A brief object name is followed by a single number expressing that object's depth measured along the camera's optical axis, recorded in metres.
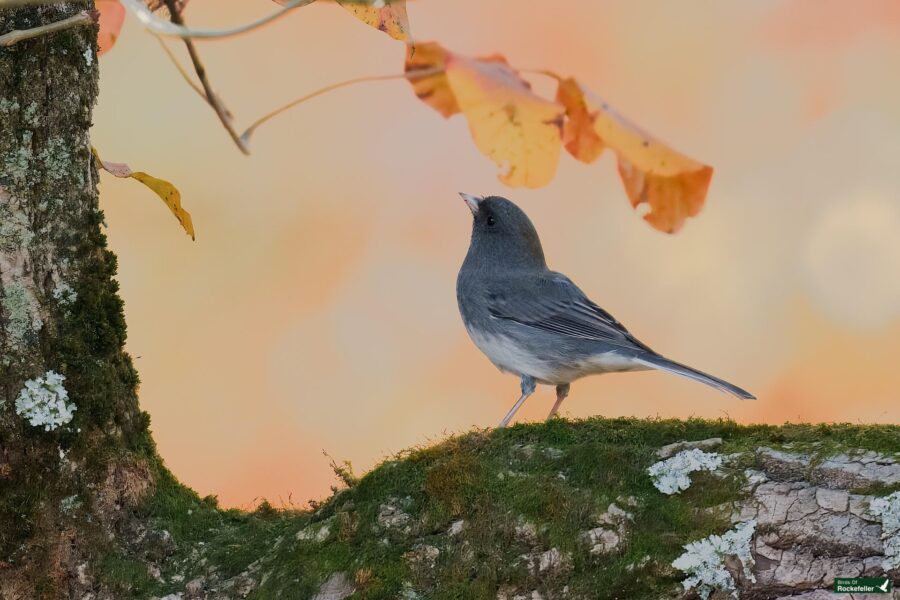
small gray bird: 7.37
